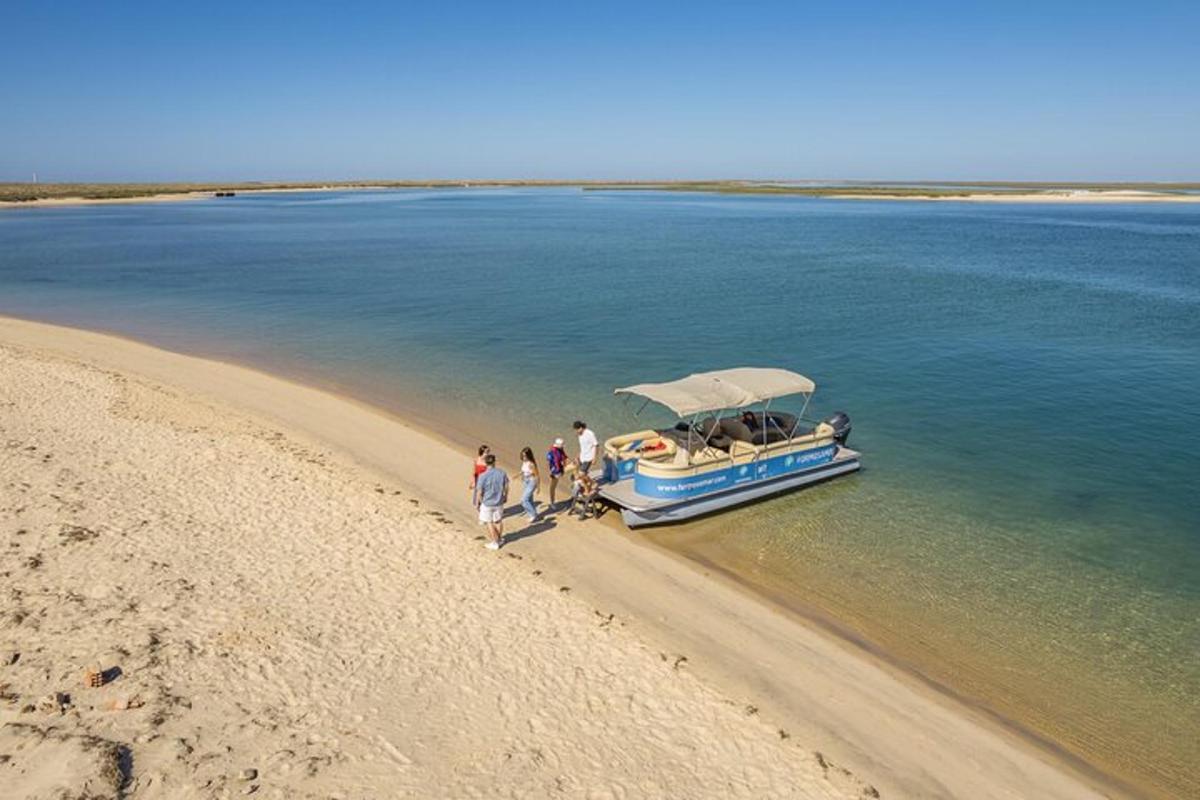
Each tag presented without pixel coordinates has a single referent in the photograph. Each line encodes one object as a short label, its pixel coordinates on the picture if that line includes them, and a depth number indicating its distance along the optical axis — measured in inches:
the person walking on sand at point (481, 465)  521.0
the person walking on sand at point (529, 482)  540.4
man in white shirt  579.1
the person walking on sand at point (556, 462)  579.2
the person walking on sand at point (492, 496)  506.6
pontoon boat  586.2
